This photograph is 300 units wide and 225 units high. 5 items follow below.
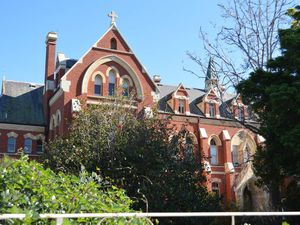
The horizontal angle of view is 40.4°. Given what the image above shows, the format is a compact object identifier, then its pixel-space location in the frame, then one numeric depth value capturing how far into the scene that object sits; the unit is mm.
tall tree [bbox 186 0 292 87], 23719
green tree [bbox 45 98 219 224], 16875
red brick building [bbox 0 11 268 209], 31328
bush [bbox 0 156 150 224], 5602
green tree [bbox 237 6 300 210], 14539
